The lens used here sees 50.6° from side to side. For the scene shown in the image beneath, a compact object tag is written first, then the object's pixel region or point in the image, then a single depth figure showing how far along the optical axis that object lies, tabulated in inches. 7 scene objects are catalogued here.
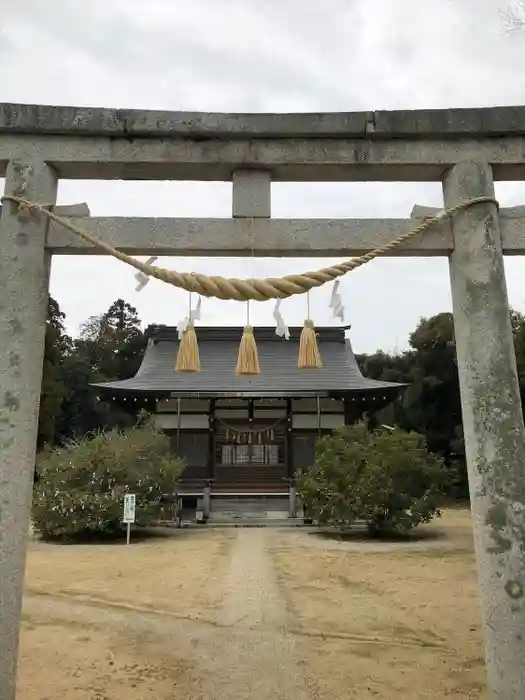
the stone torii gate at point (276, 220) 130.0
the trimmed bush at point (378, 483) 513.3
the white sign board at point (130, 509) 469.1
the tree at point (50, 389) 921.5
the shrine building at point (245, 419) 727.1
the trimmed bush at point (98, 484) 507.8
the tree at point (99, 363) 1424.7
